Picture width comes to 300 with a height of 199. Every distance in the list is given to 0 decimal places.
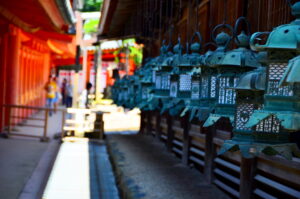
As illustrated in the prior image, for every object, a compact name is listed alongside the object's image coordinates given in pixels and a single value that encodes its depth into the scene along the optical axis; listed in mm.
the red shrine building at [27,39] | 12102
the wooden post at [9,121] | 15078
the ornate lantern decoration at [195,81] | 4693
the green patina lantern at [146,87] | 7424
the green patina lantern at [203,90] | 4457
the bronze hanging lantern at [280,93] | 2824
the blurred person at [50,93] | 24156
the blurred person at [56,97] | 25406
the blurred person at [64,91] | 35100
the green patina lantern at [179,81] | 5453
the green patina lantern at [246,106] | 3486
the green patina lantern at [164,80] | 6108
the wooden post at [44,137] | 15443
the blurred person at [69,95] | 31281
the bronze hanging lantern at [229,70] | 4004
